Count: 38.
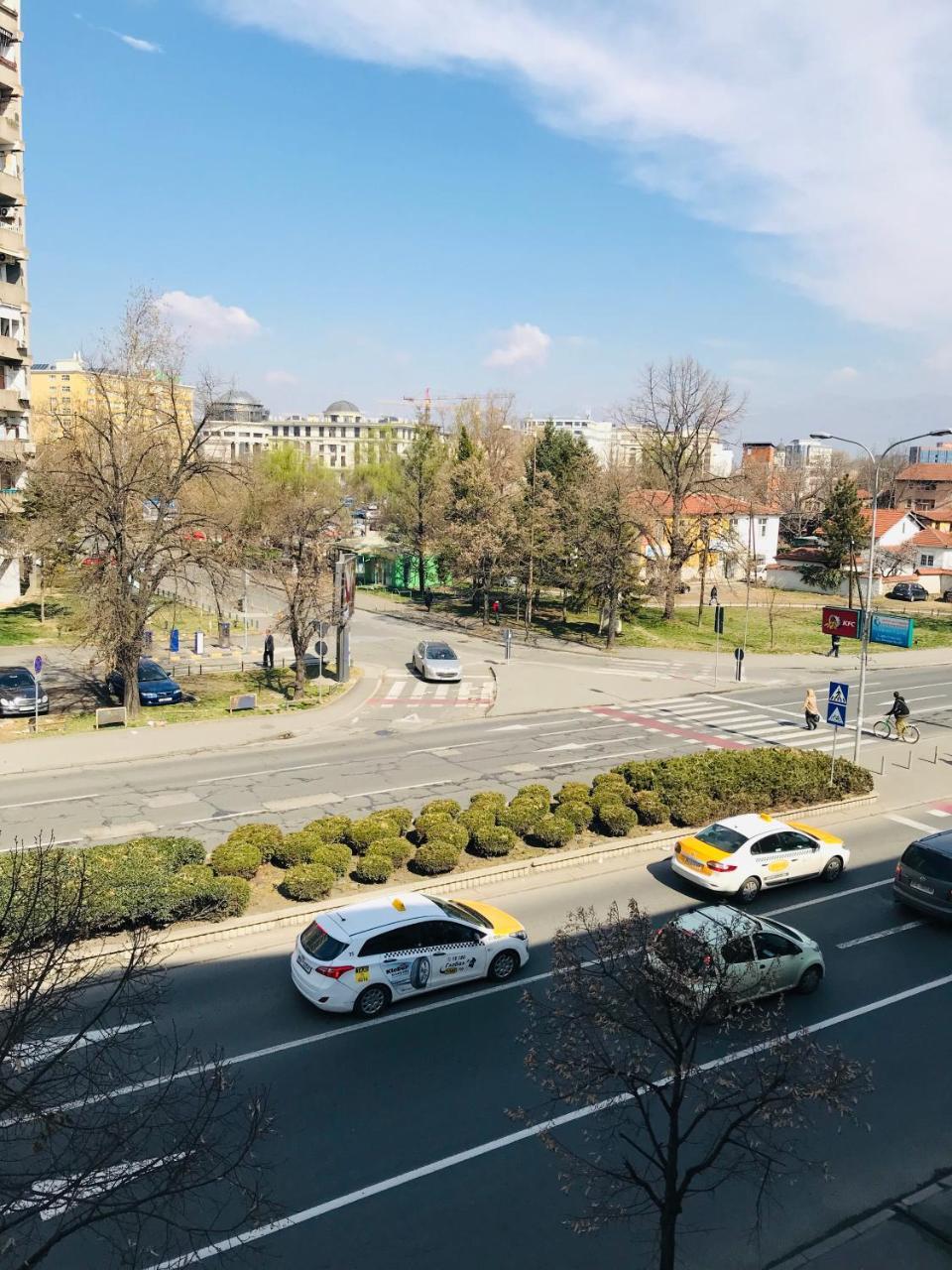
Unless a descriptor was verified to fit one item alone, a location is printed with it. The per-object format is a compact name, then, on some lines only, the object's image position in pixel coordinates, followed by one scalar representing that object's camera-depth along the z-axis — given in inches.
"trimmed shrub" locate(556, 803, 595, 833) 783.1
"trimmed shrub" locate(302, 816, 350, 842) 709.3
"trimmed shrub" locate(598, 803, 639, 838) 785.6
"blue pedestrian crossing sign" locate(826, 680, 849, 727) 957.1
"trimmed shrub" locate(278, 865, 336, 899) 625.3
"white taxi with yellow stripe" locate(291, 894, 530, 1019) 494.3
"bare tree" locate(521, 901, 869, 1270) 305.4
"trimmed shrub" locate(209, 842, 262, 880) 645.9
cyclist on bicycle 1213.7
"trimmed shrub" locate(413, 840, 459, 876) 686.5
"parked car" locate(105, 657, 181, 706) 1263.5
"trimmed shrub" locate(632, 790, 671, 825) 811.4
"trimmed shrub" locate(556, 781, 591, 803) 823.1
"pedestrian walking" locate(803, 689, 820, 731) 1273.4
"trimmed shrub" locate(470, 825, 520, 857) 722.8
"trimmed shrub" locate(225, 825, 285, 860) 683.4
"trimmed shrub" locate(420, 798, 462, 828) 762.8
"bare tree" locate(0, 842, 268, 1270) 269.1
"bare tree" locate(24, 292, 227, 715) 1119.6
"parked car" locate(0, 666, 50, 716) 1165.1
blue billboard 1174.3
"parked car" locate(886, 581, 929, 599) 2869.1
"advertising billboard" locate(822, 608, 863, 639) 1208.8
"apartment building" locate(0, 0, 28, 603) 1713.8
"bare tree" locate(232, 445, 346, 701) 1299.2
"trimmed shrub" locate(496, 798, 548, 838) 763.4
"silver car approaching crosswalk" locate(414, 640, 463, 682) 1518.2
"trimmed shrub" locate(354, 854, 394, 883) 661.3
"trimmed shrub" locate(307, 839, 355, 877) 668.1
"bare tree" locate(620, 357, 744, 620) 2165.4
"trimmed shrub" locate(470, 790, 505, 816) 784.3
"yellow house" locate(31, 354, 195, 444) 5471.5
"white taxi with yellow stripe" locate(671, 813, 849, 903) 676.1
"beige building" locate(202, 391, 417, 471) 4257.9
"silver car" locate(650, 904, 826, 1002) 321.4
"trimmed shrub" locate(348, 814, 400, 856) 706.2
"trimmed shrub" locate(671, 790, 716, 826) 820.0
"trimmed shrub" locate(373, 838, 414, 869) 681.0
